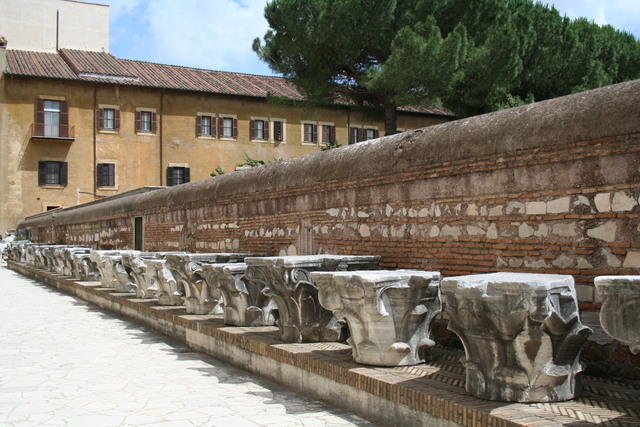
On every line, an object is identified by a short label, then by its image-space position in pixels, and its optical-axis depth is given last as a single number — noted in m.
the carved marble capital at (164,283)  8.71
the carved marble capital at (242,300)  6.66
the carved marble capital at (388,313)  4.48
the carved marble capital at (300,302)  5.64
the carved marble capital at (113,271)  11.03
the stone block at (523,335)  3.43
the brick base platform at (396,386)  3.30
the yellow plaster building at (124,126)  32.41
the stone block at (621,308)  2.89
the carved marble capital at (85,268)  13.94
